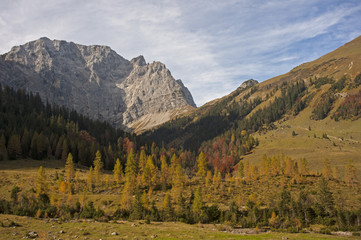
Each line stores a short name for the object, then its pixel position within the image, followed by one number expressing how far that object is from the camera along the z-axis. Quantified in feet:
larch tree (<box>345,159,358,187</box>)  304.91
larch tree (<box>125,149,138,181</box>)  307.99
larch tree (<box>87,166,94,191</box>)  286.46
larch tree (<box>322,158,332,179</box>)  345.72
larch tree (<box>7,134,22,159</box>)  382.83
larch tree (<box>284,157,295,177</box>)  364.17
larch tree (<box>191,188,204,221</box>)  195.72
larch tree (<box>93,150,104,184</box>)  307.99
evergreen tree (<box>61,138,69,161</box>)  422.41
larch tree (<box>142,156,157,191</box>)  313.12
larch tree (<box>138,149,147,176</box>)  356.61
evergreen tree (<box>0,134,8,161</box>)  380.45
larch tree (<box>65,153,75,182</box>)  313.12
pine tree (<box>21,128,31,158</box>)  408.26
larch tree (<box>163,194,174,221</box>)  191.72
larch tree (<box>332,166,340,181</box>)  352.90
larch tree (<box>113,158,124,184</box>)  320.48
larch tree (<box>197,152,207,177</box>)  377.91
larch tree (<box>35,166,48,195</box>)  222.44
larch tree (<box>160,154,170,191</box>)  333.37
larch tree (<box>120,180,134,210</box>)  216.33
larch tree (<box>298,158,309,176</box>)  371.76
